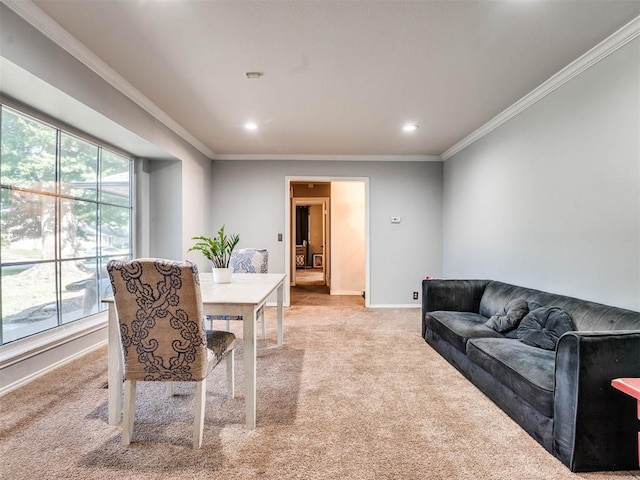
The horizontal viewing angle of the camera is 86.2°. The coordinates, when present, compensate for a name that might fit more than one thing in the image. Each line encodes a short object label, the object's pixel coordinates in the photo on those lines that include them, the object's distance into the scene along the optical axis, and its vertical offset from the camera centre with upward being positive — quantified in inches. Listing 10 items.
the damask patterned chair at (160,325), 65.0 -17.3
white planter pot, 106.7 -11.7
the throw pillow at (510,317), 106.1 -25.5
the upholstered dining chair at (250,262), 147.0 -10.6
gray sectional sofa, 62.7 -29.7
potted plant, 105.0 -8.1
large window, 99.1 +5.0
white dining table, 76.5 -25.0
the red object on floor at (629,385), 51.1 -23.1
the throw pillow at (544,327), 90.4 -24.9
